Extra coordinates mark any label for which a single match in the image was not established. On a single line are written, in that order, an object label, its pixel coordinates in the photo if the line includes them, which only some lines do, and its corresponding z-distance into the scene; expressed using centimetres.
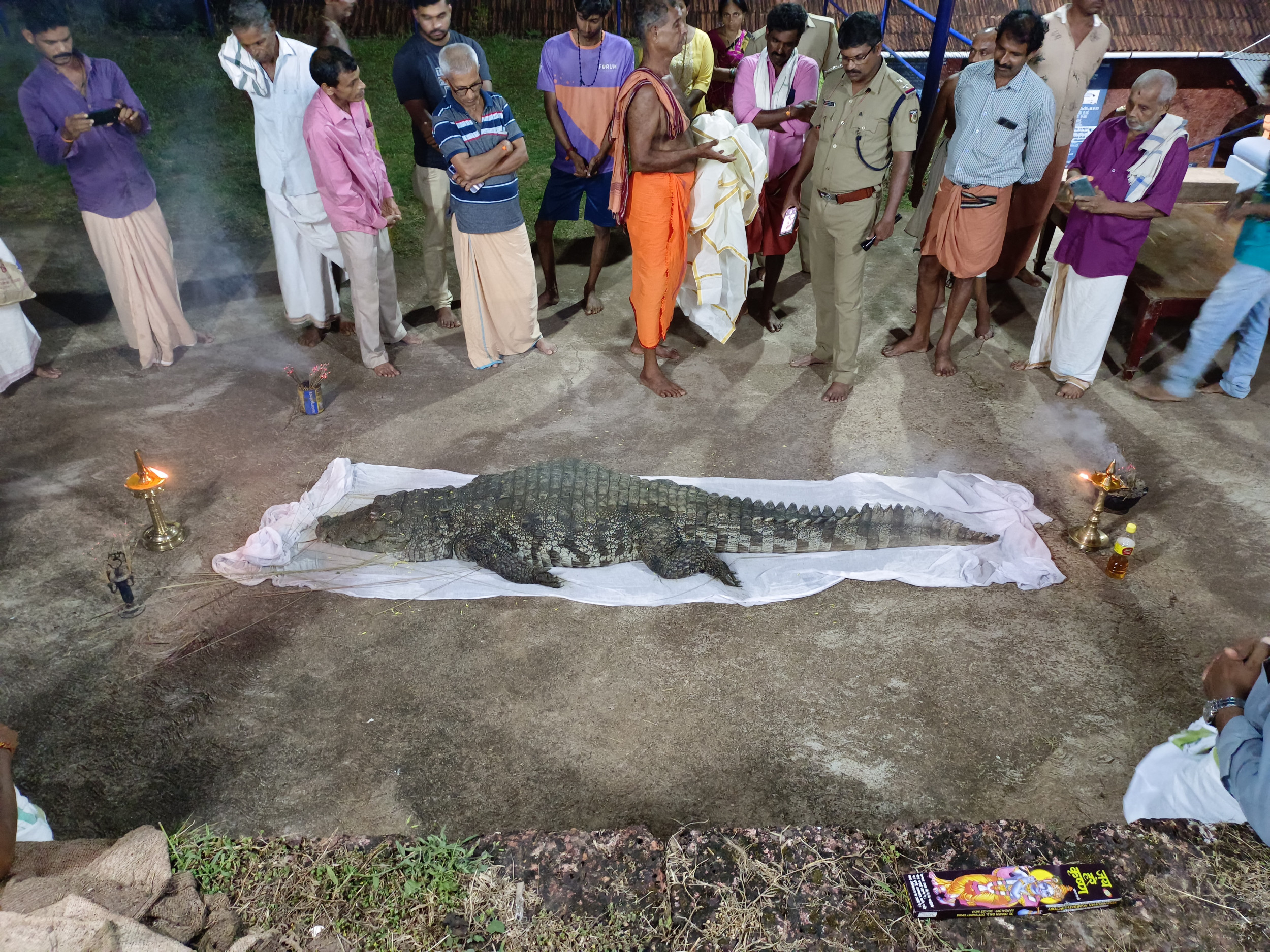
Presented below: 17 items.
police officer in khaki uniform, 497
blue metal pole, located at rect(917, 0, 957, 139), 697
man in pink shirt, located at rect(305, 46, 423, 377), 512
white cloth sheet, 412
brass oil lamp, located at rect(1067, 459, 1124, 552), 430
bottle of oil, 407
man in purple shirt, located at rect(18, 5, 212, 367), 502
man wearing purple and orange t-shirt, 609
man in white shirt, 527
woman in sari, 678
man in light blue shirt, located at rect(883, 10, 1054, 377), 508
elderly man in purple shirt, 497
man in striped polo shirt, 521
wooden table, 575
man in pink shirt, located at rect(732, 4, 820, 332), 562
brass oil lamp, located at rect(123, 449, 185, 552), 414
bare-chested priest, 488
